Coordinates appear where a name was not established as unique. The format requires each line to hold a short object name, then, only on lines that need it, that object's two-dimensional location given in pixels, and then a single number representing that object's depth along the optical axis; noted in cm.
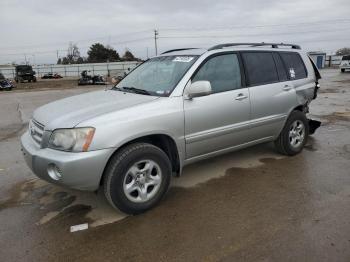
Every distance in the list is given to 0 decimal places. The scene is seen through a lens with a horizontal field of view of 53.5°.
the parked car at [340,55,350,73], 2914
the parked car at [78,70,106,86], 3078
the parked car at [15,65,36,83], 3838
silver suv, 337
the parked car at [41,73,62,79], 5062
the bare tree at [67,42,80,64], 9600
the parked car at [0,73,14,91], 2664
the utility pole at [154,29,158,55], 7031
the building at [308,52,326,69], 4205
